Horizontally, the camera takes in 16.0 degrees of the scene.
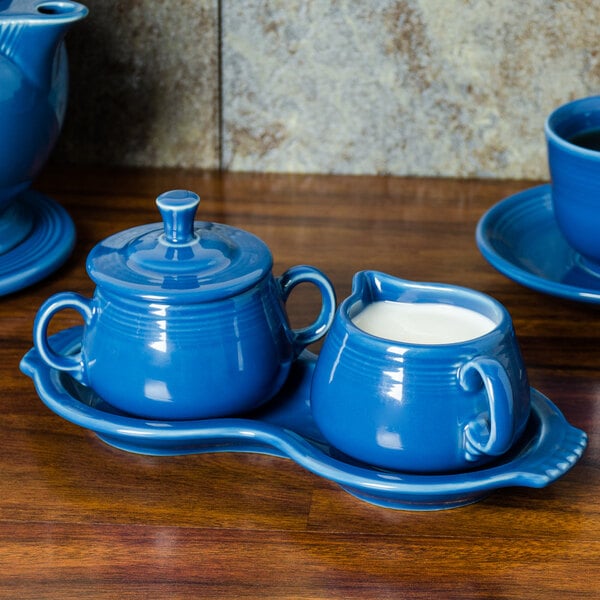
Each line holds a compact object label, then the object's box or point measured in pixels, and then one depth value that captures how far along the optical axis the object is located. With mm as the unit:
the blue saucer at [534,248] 1023
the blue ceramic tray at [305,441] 848
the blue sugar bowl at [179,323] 878
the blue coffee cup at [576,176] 1016
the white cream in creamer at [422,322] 873
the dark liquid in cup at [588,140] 1063
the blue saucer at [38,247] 1063
